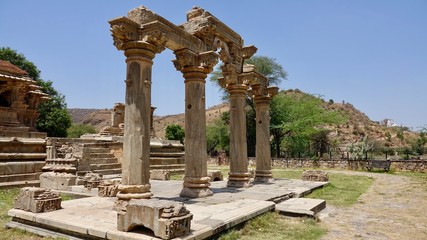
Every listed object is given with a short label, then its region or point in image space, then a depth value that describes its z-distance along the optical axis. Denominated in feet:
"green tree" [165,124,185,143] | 163.22
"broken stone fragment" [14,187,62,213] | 19.57
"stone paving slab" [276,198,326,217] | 23.07
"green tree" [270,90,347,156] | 116.88
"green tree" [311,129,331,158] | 136.31
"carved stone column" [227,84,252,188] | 34.30
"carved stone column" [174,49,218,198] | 26.58
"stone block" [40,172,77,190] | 34.99
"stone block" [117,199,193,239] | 13.88
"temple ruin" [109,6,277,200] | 21.02
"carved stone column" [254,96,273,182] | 40.81
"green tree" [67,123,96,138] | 192.52
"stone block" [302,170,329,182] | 45.70
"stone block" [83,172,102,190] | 33.15
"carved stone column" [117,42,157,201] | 20.72
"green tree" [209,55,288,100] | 137.59
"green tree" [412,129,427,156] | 151.68
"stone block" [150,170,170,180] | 47.32
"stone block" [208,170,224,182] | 43.26
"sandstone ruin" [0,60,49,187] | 38.17
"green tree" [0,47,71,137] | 127.65
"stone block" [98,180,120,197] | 27.32
